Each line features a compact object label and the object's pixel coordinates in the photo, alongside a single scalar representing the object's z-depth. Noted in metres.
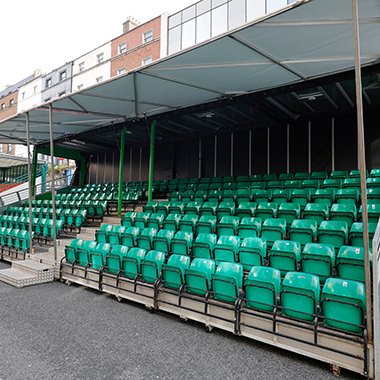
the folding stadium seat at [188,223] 6.60
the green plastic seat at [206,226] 6.28
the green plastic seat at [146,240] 6.05
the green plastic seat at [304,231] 5.12
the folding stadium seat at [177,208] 7.94
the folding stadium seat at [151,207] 8.68
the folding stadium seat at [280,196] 7.27
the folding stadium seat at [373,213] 5.20
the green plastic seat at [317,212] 5.83
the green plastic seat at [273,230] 5.37
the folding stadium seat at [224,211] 7.05
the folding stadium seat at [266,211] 6.48
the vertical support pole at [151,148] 10.00
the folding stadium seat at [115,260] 5.35
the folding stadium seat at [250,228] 5.66
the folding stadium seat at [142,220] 7.39
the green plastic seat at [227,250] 4.86
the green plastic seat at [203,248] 5.18
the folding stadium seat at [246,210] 6.80
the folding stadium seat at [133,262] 5.09
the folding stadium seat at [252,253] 4.61
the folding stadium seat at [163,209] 8.24
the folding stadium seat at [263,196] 7.53
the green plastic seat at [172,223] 6.86
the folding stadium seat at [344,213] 5.58
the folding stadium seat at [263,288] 3.63
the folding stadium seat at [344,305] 3.08
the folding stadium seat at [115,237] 6.62
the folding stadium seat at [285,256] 4.29
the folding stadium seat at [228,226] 6.05
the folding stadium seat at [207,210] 7.26
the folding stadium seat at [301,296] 3.37
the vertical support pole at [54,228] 6.82
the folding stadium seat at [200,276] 4.21
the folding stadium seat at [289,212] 6.20
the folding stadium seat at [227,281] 3.95
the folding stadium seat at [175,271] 4.50
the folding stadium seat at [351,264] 3.82
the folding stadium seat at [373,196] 5.97
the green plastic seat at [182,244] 5.47
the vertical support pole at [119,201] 9.95
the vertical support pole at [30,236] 7.49
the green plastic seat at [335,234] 4.82
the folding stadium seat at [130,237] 6.34
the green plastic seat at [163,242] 5.75
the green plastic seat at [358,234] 4.61
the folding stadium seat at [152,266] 4.80
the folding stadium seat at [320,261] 4.05
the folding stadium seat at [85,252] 6.00
